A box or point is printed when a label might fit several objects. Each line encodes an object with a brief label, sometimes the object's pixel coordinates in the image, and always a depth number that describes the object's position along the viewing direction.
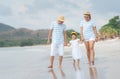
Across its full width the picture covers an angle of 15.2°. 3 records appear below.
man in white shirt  13.40
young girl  14.57
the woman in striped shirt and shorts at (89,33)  13.80
